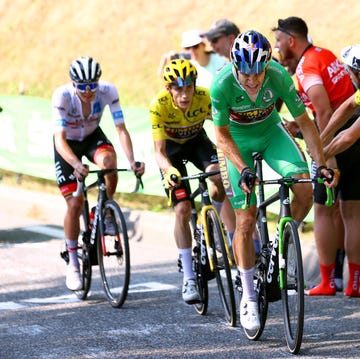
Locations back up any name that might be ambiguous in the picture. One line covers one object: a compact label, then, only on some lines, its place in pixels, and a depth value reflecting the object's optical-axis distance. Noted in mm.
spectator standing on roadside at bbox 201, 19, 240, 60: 20859
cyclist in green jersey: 14062
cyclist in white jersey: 17500
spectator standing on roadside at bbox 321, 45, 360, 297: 15789
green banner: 26328
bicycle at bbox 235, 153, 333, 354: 13016
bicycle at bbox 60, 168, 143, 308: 16750
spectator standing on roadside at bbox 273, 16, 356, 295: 17219
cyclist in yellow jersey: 16078
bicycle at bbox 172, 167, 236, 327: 15164
